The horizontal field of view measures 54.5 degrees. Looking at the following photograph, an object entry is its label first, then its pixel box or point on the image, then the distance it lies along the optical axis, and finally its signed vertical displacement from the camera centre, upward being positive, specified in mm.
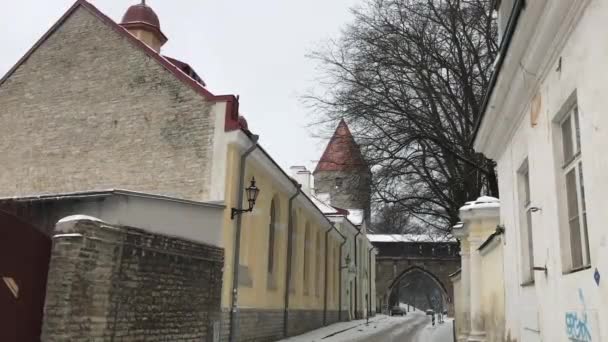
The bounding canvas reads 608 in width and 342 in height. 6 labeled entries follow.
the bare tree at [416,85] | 18250 +6815
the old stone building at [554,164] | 4020 +1252
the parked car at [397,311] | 59997 -513
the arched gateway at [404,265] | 58141 +4057
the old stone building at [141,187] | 9781 +2910
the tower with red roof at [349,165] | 18672 +4360
